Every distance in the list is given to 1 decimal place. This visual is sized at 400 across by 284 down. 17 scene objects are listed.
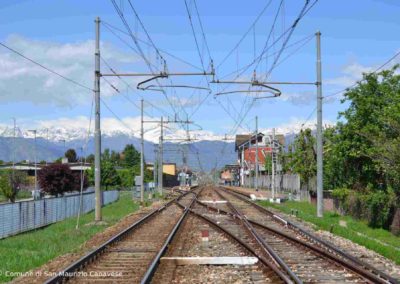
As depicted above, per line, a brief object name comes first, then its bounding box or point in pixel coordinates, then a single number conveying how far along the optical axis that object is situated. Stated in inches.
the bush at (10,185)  2559.1
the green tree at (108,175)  3564.0
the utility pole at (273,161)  2030.0
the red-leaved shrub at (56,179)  2320.6
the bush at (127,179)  4416.8
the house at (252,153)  4293.8
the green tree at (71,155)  7248.0
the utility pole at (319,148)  1218.0
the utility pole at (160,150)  2714.1
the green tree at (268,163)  3764.8
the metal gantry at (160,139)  2044.2
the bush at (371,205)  1251.8
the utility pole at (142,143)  2000.6
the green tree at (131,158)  7583.7
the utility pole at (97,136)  1147.9
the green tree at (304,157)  2347.4
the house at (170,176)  5440.9
